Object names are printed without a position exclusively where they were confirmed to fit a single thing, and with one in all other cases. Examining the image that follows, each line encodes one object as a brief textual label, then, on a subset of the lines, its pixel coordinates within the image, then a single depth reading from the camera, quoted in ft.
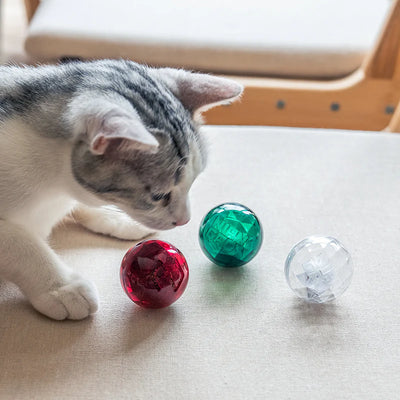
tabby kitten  2.65
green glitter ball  3.03
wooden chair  5.44
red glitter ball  2.76
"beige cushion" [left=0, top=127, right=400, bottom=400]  2.52
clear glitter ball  2.87
